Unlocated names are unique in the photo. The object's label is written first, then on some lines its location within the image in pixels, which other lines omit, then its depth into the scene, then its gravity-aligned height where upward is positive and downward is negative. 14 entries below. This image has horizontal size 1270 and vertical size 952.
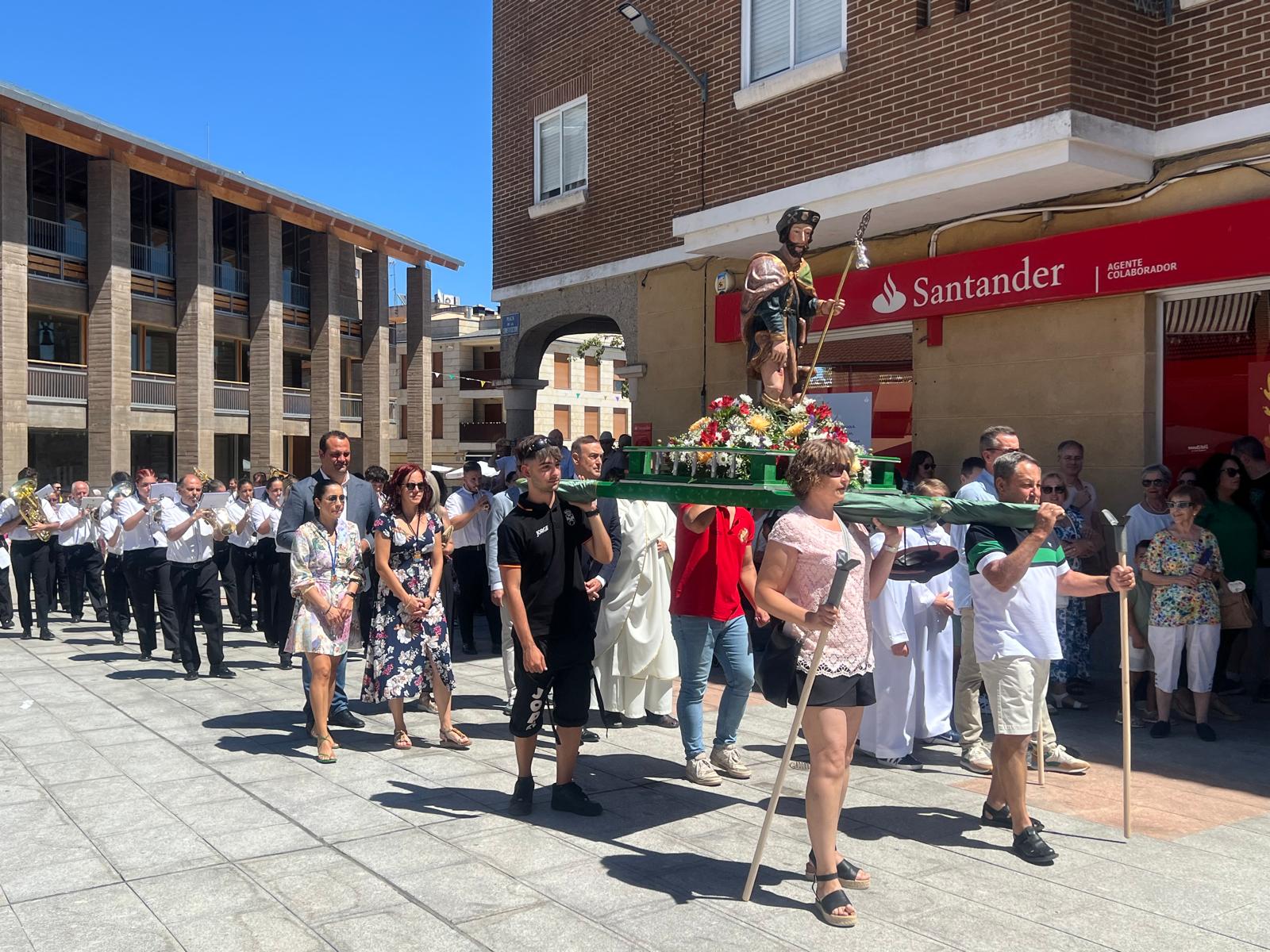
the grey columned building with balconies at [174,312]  31.78 +4.94
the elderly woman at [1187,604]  7.73 -0.96
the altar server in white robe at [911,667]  6.97 -1.30
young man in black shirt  5.96 -0.80
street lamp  13.40 +5.27
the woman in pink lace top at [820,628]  4.65 -0.68
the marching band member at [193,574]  10.14 -1.04
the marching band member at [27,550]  13.18 -1.05
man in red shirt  6.57 -0.96
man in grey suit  7.70 -0.30
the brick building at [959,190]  9.10 +2.52
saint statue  6.94 +0.99
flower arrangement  5.48 +0.16
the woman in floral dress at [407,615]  7.30 -1.00
